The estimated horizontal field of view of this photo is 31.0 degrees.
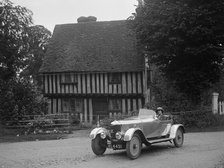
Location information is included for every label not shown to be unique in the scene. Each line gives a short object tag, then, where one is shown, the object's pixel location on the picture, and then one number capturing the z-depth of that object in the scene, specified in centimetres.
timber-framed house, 2586
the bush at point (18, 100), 2214
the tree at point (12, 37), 2591
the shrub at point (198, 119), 2034
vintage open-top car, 1179
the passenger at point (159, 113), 1375
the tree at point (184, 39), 2035
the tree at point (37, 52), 3538
